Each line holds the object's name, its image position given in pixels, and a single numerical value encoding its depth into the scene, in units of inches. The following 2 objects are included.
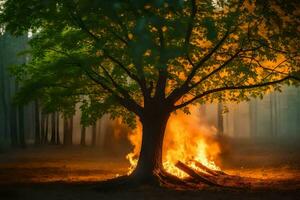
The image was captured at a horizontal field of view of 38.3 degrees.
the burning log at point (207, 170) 787.2
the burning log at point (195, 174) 692.3
